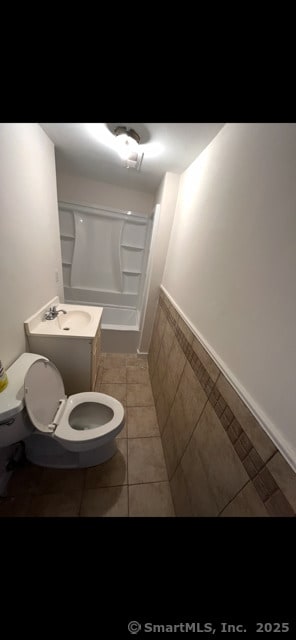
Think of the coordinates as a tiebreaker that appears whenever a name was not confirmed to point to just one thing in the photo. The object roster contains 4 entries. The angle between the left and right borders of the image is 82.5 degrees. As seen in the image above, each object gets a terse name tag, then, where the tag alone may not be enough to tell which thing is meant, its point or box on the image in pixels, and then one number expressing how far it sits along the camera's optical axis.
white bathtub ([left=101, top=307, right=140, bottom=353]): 2.11
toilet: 0.77
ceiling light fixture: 1.06
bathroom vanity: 1.17
